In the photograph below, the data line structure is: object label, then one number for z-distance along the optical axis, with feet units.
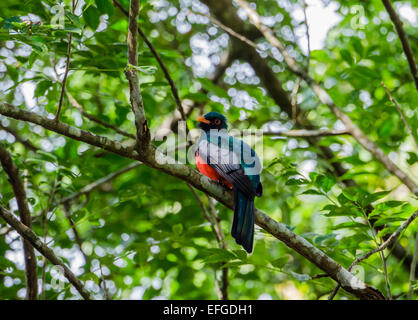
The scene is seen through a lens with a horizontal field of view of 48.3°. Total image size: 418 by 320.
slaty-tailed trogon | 12.64
